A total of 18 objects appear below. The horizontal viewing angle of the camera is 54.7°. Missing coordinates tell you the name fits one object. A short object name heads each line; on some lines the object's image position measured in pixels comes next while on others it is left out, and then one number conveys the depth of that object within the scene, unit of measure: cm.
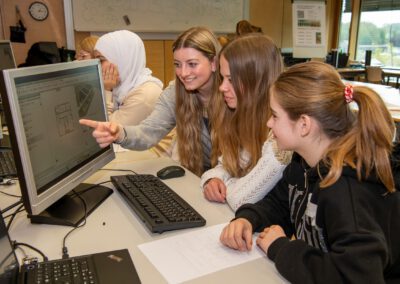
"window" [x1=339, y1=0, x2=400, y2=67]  595
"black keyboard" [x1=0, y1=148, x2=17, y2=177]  149
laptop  79
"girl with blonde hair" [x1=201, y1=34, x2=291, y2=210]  144
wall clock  402
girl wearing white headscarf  246
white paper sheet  87
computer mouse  148
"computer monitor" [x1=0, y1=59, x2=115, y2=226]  92
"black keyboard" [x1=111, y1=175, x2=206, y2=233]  105
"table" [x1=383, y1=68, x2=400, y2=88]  546
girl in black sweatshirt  80
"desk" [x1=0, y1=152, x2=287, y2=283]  85
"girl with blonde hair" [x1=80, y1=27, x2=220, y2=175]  175
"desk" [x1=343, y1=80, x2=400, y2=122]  274
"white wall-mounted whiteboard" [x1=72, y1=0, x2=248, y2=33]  421
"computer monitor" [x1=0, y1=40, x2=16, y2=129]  221
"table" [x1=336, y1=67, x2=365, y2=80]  550
